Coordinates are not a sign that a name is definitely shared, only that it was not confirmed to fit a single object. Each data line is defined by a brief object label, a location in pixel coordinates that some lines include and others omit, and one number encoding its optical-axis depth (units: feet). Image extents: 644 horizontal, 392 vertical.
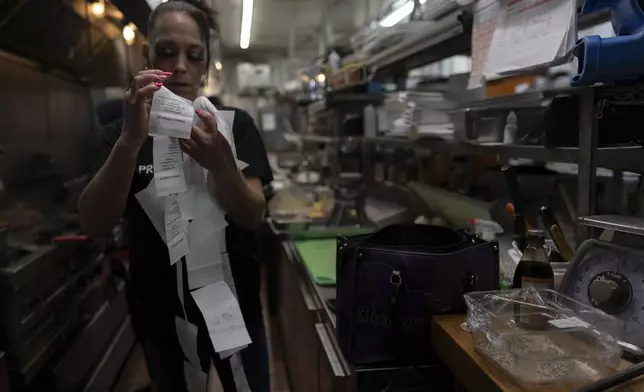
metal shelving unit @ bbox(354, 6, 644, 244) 3.82
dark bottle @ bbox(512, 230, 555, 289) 3.75
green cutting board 6.19
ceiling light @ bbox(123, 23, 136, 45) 9.68
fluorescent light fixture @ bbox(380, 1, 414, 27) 7.15
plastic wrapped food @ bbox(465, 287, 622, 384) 2.83
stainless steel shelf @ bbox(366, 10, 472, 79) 5.63
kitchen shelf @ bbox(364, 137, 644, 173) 3.56
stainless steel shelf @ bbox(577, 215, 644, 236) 3.09
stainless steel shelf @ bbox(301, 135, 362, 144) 10.71
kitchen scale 3.11
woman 4.10
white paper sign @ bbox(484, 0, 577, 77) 3.80
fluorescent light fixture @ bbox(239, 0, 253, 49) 13.39
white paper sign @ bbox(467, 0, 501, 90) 4.77
